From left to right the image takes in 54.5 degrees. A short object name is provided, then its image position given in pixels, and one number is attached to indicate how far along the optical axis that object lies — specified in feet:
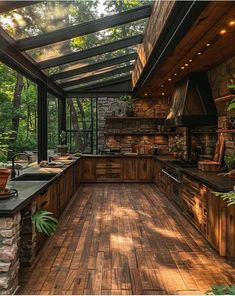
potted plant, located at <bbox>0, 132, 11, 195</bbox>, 6.92
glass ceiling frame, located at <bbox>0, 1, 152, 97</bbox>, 10.73
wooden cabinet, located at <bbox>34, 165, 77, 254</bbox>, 8.92
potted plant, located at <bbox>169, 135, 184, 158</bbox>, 18.46
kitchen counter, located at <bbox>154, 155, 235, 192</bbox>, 8.44
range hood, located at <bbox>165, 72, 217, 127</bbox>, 13.84
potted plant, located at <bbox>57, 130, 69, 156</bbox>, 19.19
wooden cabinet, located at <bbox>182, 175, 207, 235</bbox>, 9.96
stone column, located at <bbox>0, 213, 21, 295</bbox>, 6.00
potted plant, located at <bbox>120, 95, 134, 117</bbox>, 23.18
